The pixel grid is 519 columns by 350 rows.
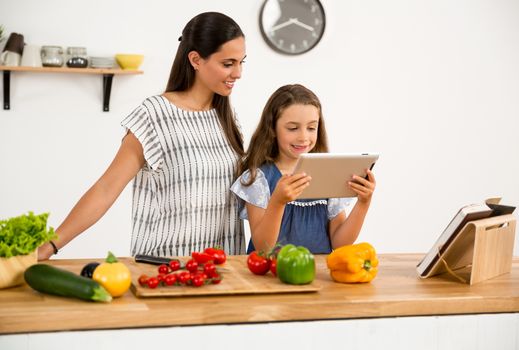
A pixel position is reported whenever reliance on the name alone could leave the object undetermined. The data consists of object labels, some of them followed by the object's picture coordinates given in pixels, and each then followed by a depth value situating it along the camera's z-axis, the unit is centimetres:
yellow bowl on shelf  459
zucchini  190
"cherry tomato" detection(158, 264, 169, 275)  212
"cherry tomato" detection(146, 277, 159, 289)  202
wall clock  499
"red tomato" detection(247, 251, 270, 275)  224
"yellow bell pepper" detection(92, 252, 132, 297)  195
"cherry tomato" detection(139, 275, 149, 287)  205
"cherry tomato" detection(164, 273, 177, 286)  205
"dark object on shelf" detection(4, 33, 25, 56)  440
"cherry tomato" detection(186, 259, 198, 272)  214
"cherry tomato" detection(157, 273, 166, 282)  206
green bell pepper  212
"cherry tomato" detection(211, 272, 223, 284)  211
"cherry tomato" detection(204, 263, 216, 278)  212
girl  275
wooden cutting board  201
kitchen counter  182
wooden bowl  204
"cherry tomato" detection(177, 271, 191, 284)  206
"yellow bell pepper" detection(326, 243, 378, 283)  223
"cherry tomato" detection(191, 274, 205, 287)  205
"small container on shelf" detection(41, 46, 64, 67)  446
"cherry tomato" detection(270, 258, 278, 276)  222
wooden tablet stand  229
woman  273
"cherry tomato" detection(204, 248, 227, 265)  234
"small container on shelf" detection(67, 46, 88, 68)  451
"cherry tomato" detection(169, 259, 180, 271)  217
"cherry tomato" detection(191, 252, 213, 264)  228
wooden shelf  442
